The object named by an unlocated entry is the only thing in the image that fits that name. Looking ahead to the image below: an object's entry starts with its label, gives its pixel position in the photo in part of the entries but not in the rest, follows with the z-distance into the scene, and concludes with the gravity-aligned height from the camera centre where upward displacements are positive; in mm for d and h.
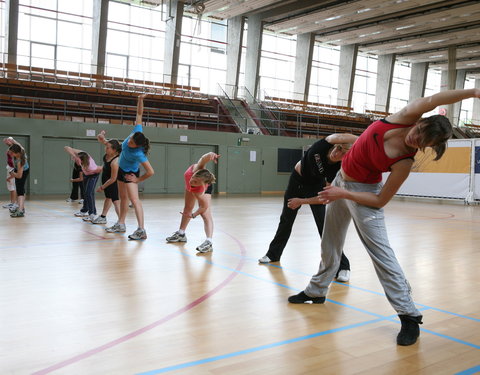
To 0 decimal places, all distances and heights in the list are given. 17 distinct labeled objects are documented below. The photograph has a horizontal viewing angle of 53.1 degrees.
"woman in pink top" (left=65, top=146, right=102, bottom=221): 8875 -1082
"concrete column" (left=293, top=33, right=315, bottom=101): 27016 +4214
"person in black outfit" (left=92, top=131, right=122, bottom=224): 7891 -890
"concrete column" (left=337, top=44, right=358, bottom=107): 29031 +4121
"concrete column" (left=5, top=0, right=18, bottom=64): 19202 +3380
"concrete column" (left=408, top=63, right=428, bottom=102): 33469 +4805
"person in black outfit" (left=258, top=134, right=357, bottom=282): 3964 -438
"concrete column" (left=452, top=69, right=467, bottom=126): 34594 +5193
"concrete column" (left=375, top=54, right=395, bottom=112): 31141 +4112
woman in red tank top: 2705 -217
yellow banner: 15578 -372
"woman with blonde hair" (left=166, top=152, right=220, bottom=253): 5508 -760
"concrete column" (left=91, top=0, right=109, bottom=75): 21062 +3772
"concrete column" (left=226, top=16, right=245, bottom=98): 24656 +4197
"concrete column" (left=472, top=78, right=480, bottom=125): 36606 +3279
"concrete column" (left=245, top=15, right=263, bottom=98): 24938 +4297
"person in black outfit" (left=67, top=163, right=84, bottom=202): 10938 -1430
